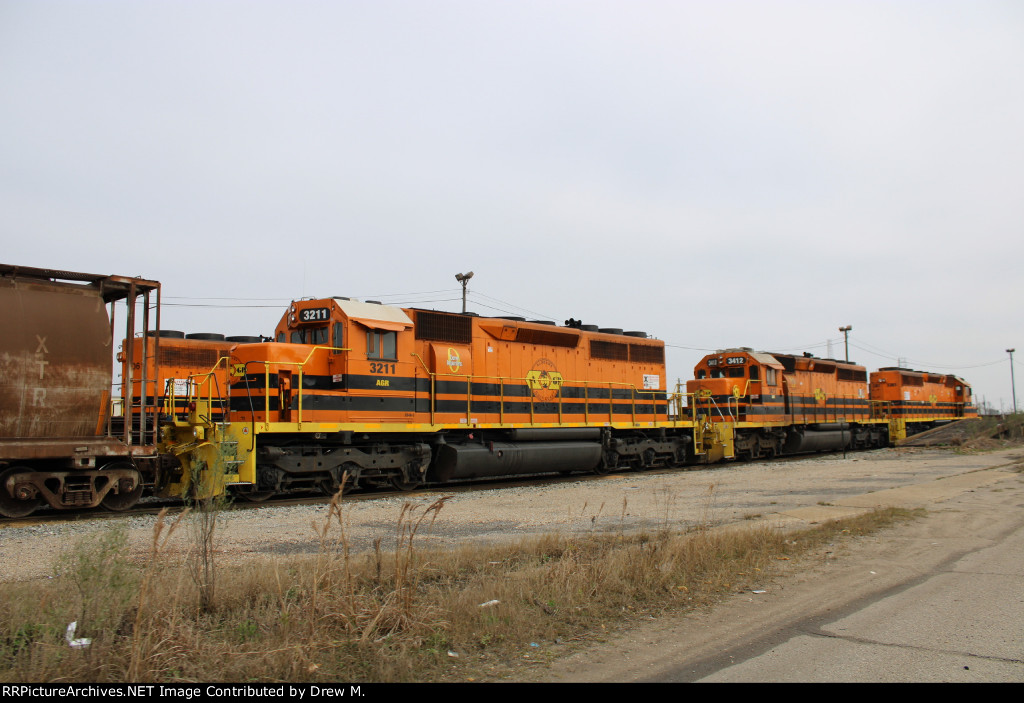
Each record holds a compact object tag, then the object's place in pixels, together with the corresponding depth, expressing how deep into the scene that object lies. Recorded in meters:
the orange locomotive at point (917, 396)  39.22
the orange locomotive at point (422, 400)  13.99
